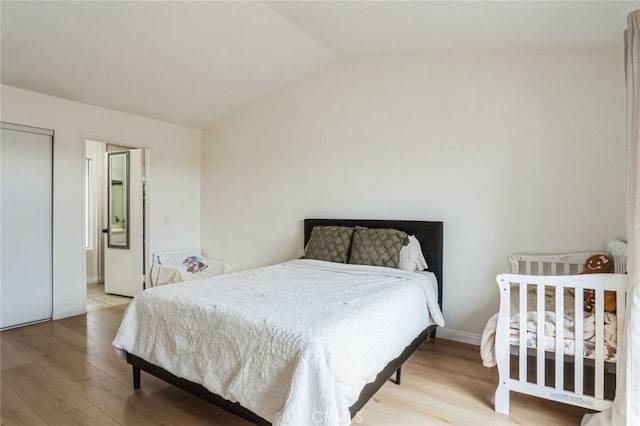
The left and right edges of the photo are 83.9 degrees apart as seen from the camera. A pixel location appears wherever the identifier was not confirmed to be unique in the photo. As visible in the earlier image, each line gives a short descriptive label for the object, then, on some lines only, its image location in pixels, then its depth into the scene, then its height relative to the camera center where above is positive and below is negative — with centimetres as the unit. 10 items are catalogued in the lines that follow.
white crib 192 -74
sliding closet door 344 -16
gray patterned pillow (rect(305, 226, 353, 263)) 345 -33
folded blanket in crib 195 -71
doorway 465 -18
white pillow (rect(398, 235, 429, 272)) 314 -42
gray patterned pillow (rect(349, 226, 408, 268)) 315 -33
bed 154 -67
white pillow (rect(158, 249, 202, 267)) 474 -65
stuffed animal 227 -39
